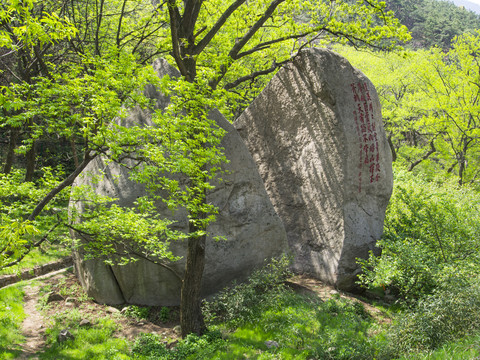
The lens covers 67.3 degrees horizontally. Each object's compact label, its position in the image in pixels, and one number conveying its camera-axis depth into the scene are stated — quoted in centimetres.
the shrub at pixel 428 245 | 750
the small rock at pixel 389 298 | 961
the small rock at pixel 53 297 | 900
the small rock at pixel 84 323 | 804
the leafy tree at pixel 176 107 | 534
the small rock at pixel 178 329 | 817
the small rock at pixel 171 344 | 753
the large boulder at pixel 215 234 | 902
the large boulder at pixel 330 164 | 988
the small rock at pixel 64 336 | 733
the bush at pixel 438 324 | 593
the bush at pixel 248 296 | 813
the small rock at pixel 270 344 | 704
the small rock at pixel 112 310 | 883
